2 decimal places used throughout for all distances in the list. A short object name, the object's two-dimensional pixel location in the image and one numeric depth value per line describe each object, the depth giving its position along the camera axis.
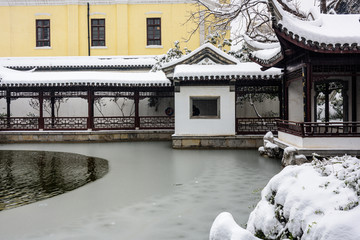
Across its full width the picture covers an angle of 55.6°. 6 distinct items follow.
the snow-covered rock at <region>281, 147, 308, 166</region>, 8.66
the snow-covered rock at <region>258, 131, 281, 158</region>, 11.10
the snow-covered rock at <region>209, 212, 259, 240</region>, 3.06
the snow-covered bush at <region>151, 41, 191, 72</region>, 19.53
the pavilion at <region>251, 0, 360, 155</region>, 8.68
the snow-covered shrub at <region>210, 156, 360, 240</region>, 2.72
